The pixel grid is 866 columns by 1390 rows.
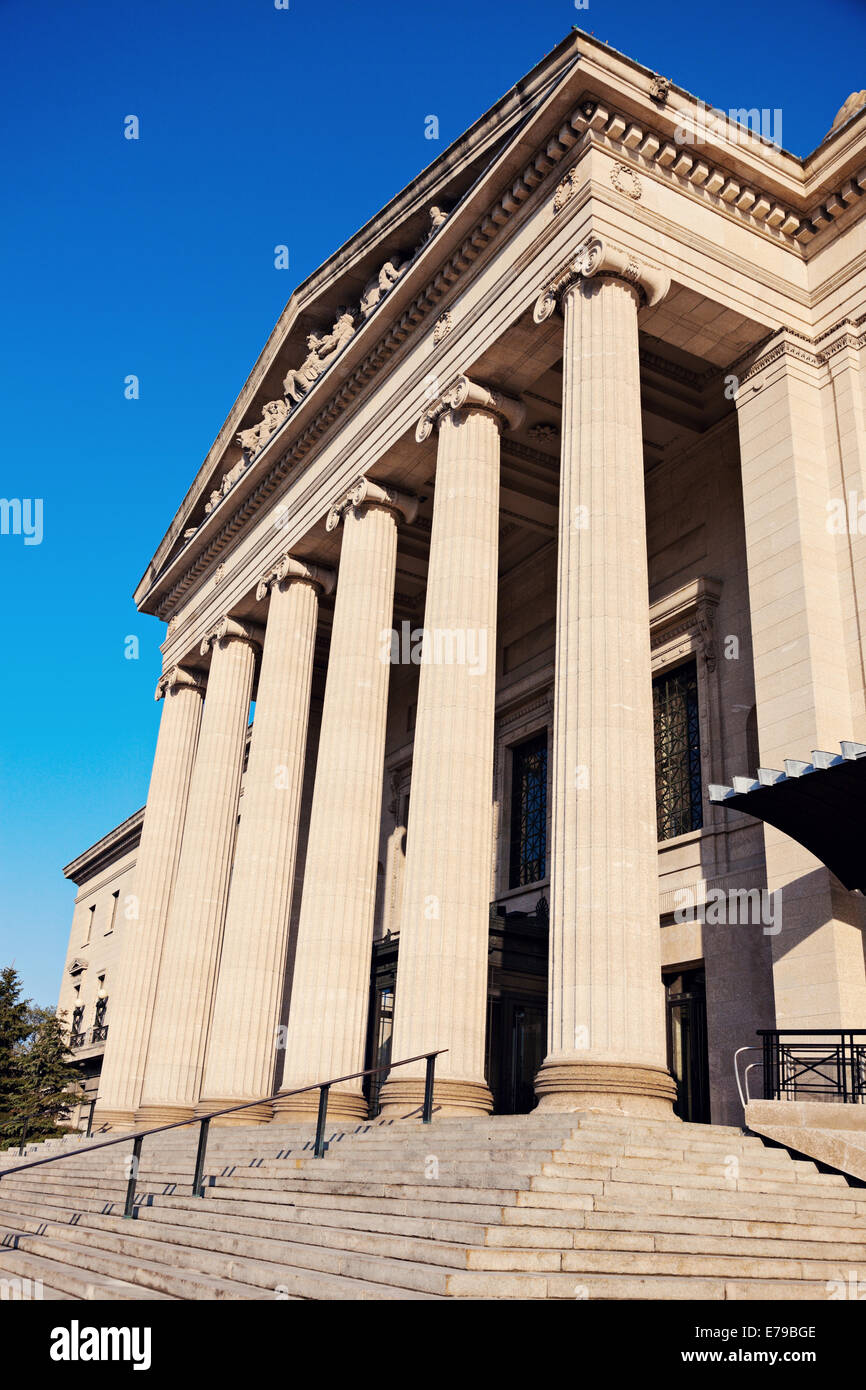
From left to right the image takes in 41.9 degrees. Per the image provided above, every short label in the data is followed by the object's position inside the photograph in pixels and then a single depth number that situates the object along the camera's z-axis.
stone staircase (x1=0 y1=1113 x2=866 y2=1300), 7.80
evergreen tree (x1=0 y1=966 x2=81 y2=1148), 39.31
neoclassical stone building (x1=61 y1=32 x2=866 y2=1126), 15.58
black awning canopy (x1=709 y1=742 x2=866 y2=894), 13.92
